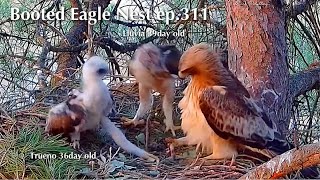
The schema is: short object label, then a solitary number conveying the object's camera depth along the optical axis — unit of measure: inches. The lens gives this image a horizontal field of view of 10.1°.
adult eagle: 235.7
